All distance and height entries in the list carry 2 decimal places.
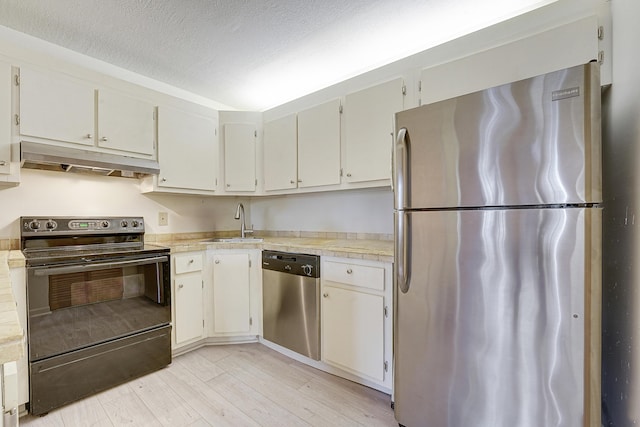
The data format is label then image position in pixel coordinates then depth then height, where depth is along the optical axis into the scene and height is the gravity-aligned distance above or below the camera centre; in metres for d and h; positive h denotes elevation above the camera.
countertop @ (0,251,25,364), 0.47 -0.21
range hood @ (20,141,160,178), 1.64 +0.33
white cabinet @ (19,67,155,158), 1.68 +0.65
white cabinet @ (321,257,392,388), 1.66 -0.66
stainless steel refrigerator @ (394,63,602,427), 0.97 -0.18
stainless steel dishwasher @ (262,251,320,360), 1.97 -0.66
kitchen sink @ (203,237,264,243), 2.72 -0.27
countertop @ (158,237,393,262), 1.71 -0.25
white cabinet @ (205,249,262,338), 2.32 -0.67
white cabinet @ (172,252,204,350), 2.12 -0.66
